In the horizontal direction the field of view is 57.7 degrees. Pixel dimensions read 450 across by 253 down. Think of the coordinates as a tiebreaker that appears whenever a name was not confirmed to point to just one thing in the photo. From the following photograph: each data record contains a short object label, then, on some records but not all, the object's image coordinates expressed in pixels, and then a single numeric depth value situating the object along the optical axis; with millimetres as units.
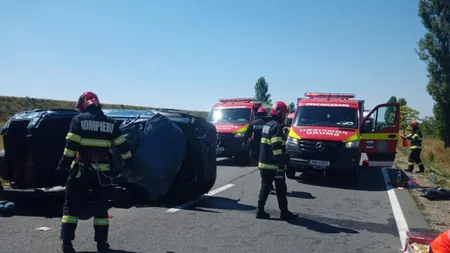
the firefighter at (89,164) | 4789
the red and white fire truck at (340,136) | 10594
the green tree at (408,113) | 51447
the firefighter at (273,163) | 6797
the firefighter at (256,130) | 9591
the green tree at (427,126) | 37716
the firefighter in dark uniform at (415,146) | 13789
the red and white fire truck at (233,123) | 14665
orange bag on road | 3373
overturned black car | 6703
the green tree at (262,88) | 59031
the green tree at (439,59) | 27156
